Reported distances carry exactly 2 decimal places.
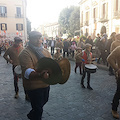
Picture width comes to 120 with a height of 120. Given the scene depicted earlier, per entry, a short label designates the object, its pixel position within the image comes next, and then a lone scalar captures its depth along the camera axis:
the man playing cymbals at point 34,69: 2.00
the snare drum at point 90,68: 3.99
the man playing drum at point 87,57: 4.30
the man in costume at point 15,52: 3.86
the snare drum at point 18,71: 3.21
